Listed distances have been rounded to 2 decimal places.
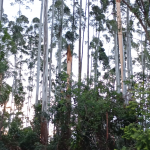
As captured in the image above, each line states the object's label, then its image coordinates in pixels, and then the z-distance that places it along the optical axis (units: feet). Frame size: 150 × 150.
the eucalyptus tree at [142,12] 27.86
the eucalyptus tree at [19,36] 73.87
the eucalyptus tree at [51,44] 62.99
